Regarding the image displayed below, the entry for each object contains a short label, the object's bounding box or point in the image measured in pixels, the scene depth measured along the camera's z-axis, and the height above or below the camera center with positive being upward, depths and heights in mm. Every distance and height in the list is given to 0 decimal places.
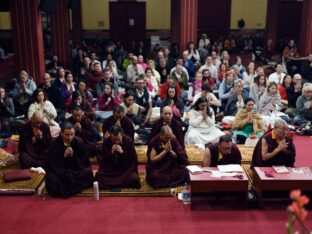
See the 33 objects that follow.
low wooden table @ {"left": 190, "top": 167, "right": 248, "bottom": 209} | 5848 -2152
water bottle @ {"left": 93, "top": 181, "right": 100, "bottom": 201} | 6270 -2414
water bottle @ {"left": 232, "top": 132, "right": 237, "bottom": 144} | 8648 -2310
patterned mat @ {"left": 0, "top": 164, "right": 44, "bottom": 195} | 6500 -2483
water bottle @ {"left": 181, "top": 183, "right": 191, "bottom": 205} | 6207 -2467
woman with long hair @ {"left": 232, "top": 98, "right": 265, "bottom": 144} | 8453 -2023
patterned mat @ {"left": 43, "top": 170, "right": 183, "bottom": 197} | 6453 -2510
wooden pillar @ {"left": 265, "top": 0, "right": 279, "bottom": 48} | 19234 -279
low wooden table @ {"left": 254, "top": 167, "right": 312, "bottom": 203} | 5828 -2111
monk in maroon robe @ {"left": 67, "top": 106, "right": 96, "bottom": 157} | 7707 -1939
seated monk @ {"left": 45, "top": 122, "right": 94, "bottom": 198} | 6430 -2191
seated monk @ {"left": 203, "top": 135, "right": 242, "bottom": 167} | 6320 -1936
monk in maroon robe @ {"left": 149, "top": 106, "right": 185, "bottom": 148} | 7340 -1779
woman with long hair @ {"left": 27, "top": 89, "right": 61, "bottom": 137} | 8578 -1770
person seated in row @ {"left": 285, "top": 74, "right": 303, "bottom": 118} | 10336 -1759
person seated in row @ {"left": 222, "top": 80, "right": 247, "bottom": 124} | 9507 -1873
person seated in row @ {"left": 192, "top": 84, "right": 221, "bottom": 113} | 9480 -1702
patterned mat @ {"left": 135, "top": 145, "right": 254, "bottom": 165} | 7645 -2401
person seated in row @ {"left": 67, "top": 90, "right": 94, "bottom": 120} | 8719 -1732
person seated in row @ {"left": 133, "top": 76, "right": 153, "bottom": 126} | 9522 -1720
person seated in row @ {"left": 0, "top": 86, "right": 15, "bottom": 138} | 8992 -2021
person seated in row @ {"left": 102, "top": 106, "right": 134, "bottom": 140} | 7707 -1824
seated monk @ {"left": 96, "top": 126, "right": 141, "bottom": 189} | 6605 -2196
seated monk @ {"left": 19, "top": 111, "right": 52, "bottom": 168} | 7293 -2063
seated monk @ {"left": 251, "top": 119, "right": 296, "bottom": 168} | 6359 -1876
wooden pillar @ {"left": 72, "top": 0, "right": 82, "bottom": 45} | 19859 -541
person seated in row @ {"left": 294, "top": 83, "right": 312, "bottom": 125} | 9539 -1914
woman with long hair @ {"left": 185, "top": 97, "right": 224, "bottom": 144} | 8344 -2068
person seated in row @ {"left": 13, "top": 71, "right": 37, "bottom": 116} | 9867 -1764
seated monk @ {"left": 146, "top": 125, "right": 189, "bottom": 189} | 6648 -2176
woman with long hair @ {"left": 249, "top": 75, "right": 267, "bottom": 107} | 10109 -1647
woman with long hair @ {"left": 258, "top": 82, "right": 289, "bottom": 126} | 9273 -1815
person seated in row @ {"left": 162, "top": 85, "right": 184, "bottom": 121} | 8664 -1701
